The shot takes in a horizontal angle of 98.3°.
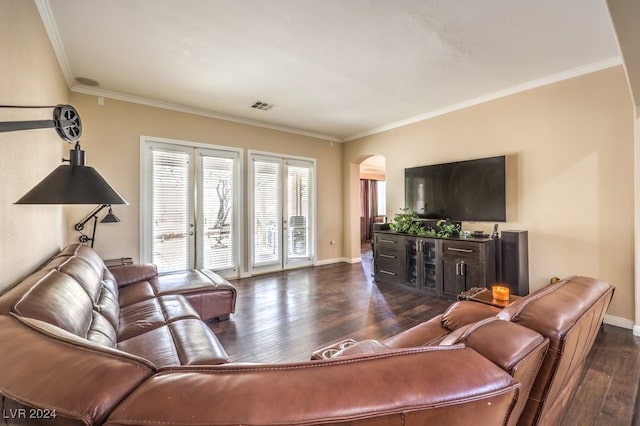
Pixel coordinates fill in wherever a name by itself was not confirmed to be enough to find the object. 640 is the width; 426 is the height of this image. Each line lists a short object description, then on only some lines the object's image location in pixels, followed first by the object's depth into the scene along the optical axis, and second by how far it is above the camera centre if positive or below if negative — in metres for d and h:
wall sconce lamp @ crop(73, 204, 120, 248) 3.53 -0.08
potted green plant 4.46 -0.18
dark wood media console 3.60 -0.71
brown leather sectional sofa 0.52 -0.36
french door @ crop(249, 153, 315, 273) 5.35 +0.04
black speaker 3.54 -0.63
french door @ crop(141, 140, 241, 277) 4.31 +0.12
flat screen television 3.91 +0.36
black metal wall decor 0.98 +0.37
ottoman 2.90 -0.84
